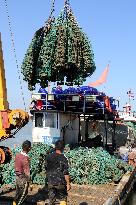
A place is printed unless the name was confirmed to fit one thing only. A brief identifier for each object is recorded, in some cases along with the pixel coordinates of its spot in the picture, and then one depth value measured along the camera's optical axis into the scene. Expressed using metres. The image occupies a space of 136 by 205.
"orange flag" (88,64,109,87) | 23.45
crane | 9.62
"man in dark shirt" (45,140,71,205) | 9.24
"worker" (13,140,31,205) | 9.63
